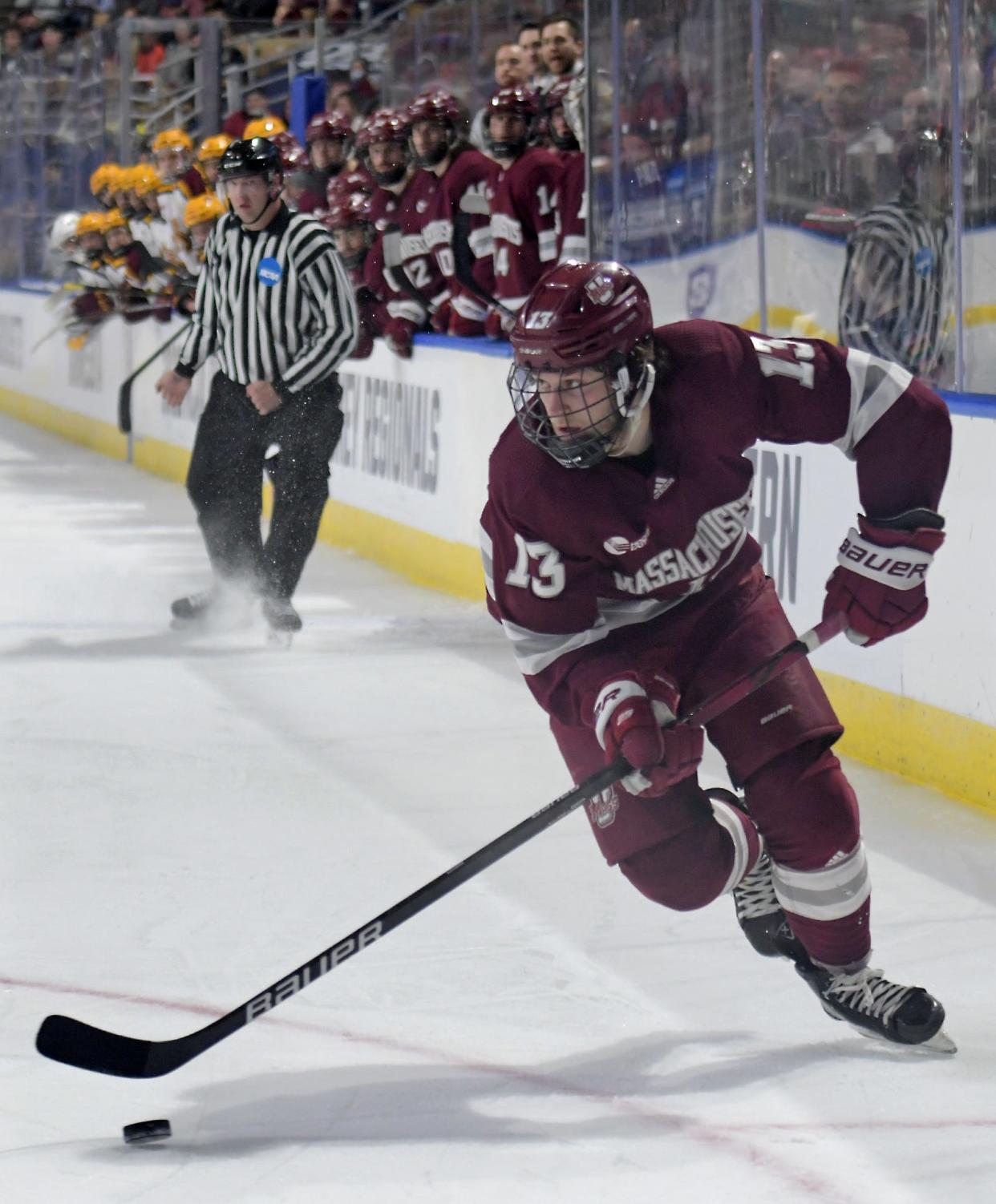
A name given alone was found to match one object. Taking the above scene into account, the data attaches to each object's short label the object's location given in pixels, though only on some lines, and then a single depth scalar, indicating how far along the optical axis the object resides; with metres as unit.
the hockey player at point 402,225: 13.54
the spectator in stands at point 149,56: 24.70
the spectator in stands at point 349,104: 18.00
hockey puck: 4.73
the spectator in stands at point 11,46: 33.00
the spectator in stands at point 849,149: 9.35
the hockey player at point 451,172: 13.17
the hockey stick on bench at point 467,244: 13.20
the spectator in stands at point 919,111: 8.87
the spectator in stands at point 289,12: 26.16
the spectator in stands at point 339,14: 25.30
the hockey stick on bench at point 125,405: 14.98
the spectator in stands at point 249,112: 21.64
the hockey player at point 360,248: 14.40
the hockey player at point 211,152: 16.64
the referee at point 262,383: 11.28
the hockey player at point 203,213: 13.71
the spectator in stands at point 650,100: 11.16
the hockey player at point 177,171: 18.67
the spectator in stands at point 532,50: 14.65
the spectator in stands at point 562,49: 13.98
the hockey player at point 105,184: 20.70
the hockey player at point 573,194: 12.46
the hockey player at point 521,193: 12.55
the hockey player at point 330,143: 15.52
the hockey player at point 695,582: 5.01
